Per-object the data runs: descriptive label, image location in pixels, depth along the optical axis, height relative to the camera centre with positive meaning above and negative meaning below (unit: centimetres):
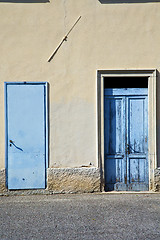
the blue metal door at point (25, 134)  712 -29
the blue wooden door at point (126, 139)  727 -41
